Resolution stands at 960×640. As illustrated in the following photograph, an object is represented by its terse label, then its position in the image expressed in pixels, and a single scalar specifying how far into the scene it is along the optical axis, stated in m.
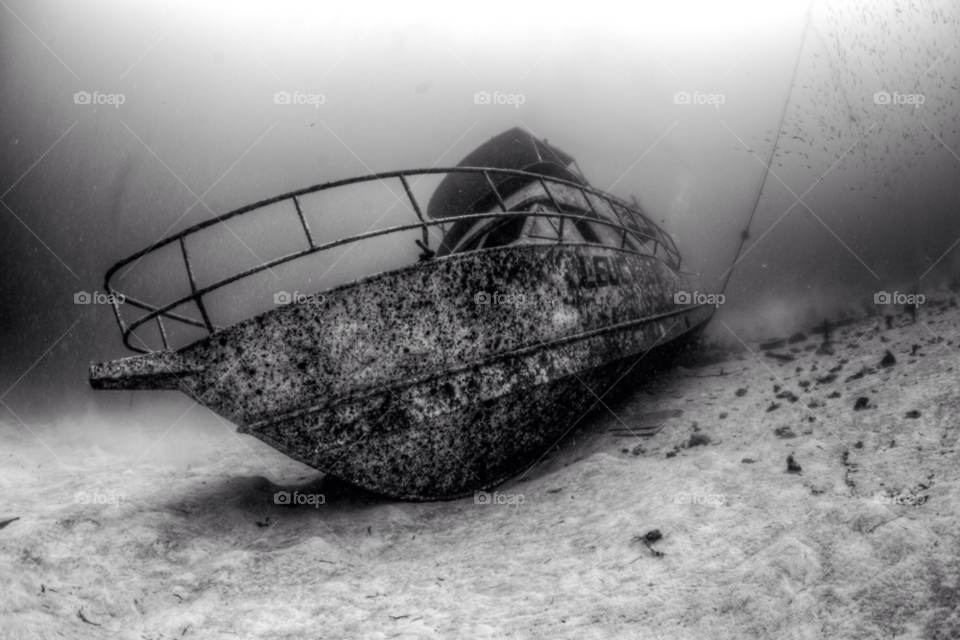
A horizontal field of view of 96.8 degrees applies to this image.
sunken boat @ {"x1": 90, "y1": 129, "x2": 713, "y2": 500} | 3.49
